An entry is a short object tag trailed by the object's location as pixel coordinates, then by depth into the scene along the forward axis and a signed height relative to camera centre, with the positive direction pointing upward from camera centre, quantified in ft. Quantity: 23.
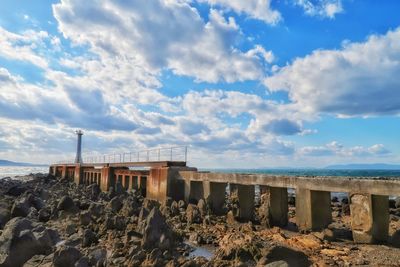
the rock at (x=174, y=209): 47.67 -3.95
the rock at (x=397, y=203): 63.40 -4.12
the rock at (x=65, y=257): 25.39 -5.45
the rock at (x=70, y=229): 40.39 -5.67
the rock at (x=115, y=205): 52.63 -3.88
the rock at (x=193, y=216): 42.55 -4.30
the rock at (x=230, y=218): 42.68 -4.55
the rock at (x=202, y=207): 45.03 -3.52
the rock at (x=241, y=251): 25.95 -5.14
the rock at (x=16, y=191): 89.04 -3.29
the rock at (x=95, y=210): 46.12 -4.10
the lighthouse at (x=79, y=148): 197.47 +17.36
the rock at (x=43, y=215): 50.75 -5.19
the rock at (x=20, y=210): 51.31 -4.50
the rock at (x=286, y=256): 23.03 -4.79
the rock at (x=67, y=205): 53.21 -3.93
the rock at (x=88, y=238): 33.60 -5.50
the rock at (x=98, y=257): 26.16 -5.72
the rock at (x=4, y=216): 44.83 -4.92
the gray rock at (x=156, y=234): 29.50 -4.52
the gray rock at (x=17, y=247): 28.37 -5.47
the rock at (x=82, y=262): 24.72 -5.66
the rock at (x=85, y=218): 43.06 -4.70
